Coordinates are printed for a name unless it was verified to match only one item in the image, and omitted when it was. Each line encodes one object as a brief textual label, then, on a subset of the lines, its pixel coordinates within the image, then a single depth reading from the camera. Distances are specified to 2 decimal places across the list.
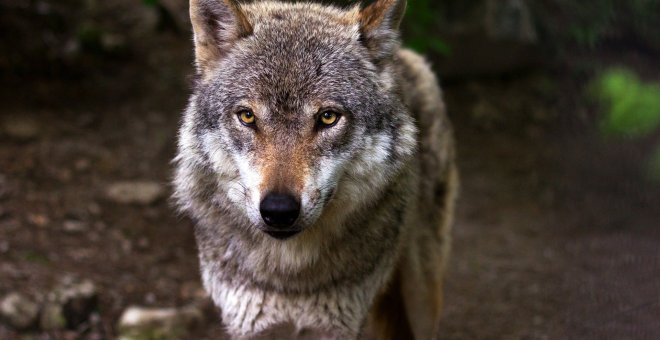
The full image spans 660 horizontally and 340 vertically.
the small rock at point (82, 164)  14.70
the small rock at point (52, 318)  10.57
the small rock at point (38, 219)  12.84
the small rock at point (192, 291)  12.34
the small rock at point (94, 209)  13.64
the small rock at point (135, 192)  14.21
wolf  7.02
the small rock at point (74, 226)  13.03
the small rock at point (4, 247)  11.88
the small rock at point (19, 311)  10.36
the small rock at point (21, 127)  14.85
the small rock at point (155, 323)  10.70
